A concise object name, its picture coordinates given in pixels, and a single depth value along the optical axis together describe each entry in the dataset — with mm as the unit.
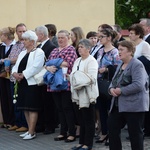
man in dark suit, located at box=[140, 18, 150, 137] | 11970
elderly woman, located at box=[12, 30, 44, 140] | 11937
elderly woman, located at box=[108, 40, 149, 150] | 8612
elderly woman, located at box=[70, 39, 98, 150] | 10290
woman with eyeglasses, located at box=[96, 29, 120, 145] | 10795
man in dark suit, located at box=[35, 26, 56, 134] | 12387
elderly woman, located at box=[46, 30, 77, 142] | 11432
